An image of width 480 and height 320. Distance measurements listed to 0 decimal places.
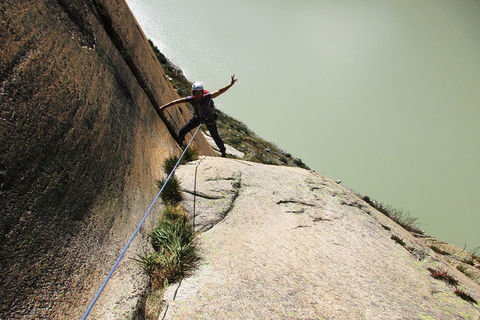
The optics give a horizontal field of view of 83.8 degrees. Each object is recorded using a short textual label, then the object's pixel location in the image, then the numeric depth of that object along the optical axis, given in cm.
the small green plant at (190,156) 788
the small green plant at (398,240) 663
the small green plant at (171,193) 576
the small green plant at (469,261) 982
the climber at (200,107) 838
